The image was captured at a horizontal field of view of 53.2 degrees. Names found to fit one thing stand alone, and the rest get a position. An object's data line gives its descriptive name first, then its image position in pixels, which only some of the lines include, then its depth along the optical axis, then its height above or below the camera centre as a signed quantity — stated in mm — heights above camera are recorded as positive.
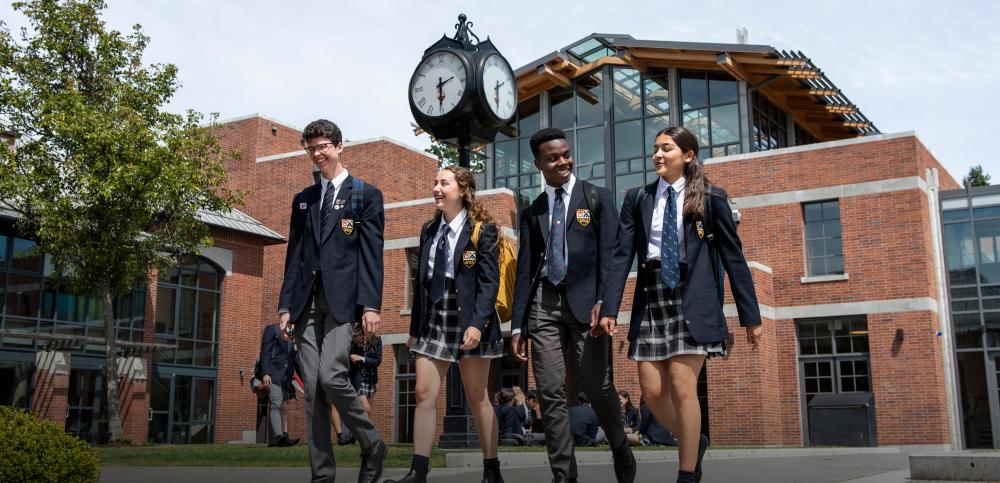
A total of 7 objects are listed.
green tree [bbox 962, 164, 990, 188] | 57750 +12343
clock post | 11461 +3396
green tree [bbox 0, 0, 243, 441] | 22953 +5470
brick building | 25688 +4385
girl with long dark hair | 5457 +603
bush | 5707 -344
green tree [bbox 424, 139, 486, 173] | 45528 +11311
